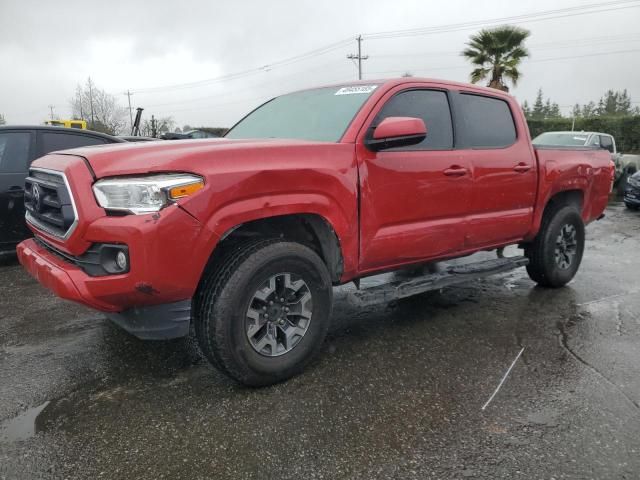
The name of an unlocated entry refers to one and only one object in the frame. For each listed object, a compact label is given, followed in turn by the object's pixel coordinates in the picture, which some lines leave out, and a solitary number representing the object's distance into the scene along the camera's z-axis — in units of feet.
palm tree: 68.95
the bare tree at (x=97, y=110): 155.36
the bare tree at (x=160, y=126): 125.29
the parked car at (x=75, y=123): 87.92
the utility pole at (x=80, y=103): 159.02
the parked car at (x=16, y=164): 18.35
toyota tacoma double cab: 8.22
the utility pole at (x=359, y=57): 154.20
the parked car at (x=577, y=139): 42.22
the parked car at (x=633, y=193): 37.60
